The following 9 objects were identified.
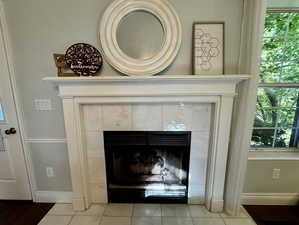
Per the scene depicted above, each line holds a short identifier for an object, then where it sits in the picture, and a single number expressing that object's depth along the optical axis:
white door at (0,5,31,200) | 1.63
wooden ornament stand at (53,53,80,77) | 1.53
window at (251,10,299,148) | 1.67
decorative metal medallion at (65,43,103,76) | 1.51
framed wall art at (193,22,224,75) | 1.47
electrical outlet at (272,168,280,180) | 1.79
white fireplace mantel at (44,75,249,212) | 1.42
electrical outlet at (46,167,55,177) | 1.83
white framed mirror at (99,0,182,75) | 1.43
